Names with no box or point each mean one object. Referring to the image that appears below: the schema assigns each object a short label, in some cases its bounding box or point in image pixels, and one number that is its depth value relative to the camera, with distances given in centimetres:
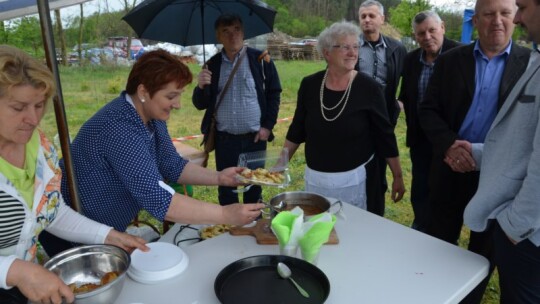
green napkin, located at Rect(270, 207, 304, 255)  130
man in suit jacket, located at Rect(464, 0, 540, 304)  124
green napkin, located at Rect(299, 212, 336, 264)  127
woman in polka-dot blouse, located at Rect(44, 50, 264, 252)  145
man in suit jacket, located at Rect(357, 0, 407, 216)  331
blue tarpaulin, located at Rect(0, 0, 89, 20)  183
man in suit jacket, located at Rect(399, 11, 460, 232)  306
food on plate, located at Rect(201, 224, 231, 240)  184
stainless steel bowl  126
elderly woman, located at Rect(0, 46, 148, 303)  107
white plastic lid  130
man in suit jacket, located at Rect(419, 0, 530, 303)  203
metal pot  169
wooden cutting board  155
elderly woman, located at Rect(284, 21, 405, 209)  224
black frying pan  116
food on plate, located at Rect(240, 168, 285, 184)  177
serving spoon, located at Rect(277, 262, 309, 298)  124
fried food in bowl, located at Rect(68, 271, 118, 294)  116
